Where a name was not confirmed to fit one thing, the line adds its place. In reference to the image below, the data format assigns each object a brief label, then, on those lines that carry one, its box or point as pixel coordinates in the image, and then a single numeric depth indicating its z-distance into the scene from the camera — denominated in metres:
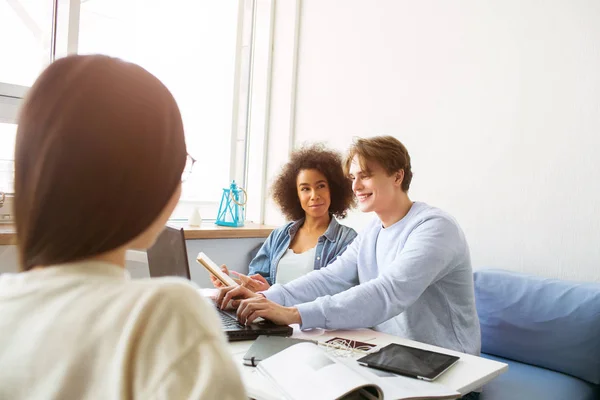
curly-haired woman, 2.23
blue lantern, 2.95
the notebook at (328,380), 0.84
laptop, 1.24
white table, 0.93
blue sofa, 1.67
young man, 1.35
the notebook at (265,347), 1.04
